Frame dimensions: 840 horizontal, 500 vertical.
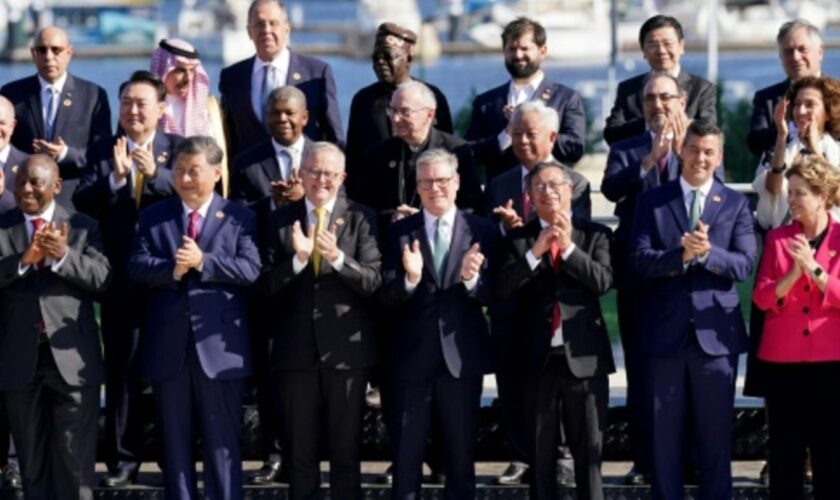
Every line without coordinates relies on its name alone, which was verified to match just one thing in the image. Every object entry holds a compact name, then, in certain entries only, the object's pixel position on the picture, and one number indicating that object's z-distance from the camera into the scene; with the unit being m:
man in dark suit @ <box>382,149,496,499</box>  19.05
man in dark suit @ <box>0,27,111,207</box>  20.80
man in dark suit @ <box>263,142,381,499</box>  19.06
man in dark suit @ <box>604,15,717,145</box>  20.69
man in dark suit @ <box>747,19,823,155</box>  20.31
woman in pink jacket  18.36
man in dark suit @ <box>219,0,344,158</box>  21.11
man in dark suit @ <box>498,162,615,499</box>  18.98
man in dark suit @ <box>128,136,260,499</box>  18.92
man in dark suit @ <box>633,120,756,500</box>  18.86
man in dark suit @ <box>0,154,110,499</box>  19.00
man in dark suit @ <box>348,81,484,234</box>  19.80
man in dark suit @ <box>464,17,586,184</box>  20.80
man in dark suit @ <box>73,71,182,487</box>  19.87
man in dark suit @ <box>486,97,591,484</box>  19.44
